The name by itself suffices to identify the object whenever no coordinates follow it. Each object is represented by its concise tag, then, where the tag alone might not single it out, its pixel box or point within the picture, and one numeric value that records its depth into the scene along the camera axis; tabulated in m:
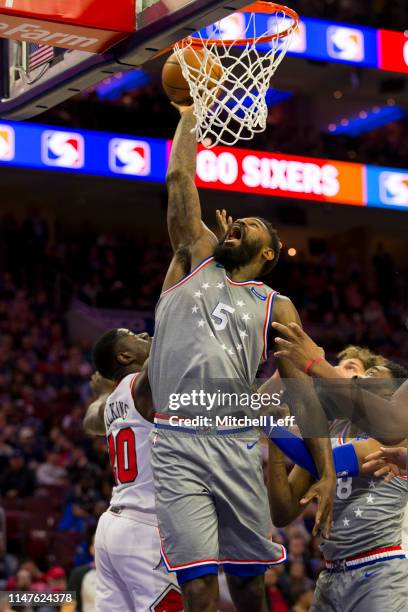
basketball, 7.12
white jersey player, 7.01
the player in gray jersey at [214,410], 5.85
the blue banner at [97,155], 17.60
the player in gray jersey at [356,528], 6.51
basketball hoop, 7.08
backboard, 6.17
